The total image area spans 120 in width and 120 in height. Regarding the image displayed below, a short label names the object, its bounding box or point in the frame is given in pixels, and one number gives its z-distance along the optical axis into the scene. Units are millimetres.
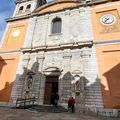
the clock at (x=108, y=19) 9372
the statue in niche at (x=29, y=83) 8817
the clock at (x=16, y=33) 11462
